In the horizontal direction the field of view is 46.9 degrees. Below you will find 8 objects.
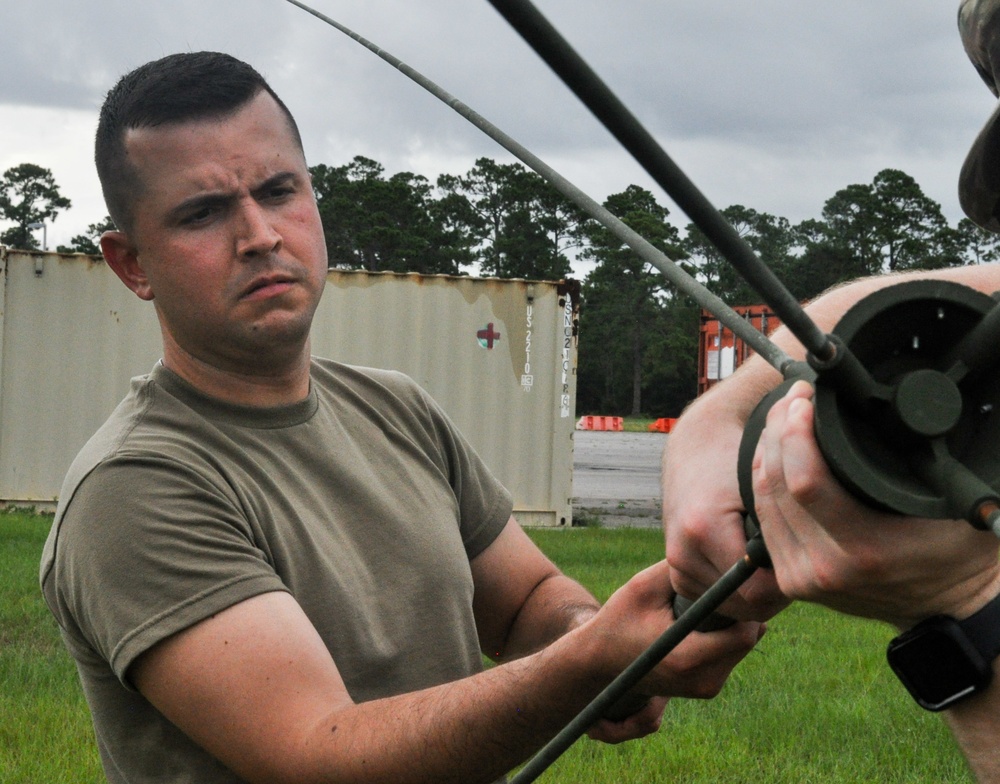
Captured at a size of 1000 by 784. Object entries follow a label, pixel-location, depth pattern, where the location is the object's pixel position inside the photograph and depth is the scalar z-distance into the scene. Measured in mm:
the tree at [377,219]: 48219
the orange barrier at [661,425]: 43469
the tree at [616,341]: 52062
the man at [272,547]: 1818
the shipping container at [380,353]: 11742
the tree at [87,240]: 46281
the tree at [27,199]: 61938
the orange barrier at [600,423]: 46906
